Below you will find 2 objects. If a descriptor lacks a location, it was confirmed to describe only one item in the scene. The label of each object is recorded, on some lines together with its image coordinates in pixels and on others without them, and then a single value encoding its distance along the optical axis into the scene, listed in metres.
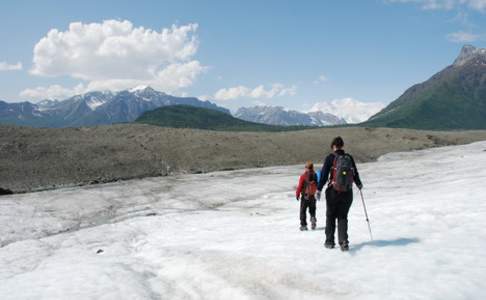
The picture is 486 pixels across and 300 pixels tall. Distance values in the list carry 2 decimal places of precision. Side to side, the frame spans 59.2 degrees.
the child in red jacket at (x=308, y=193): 16.86
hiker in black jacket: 12.22
